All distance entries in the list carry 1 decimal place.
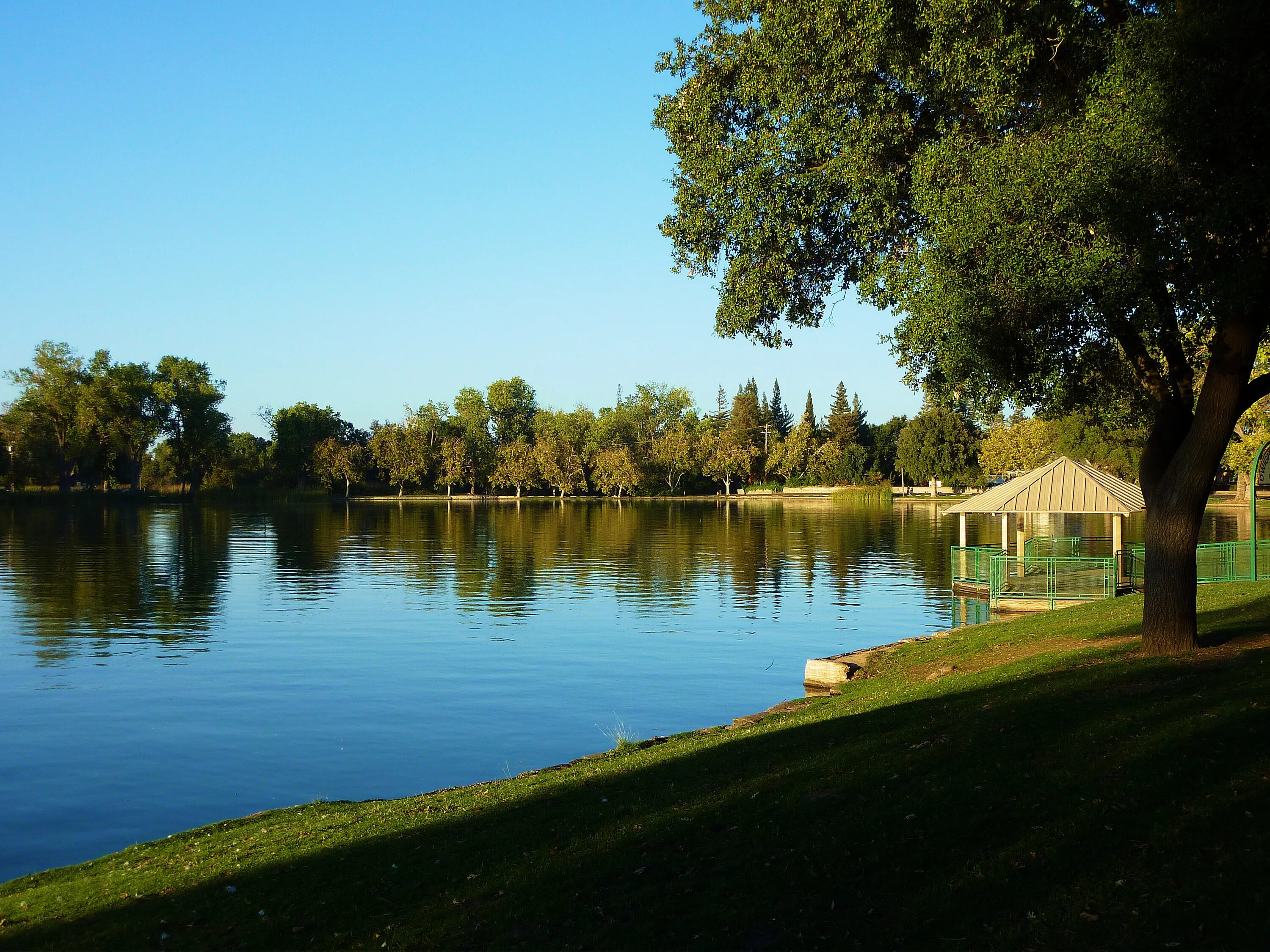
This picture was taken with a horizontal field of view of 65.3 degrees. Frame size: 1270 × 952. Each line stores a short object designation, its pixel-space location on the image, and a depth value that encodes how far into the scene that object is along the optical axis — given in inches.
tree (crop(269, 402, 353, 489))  5433.1
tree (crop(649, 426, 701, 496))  5477.4
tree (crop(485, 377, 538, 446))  6530.5
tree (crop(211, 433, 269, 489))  5413.4
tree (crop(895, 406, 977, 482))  4557.1
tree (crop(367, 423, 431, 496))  5482.3
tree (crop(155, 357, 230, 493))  4943.4
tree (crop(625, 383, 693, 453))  5994.1
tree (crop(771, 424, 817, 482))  5428.2
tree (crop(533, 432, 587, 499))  5536.4
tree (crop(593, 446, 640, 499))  5408.5
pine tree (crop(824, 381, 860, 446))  5708.7
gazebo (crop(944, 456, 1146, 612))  1047.0
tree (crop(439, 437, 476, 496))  5482.3
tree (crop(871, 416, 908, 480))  5457.7
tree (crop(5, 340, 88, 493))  4318.4
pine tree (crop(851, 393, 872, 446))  5915.4
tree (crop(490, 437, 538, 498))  5521.7
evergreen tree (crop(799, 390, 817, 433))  5937.0
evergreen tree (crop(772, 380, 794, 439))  7047.2
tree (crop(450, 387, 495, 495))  5698.8
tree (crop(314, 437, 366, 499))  5369.1
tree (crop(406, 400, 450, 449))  5605.3
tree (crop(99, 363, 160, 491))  4446.4
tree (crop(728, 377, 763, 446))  6427.2
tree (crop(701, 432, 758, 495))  5433.1
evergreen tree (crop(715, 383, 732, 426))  7012.8
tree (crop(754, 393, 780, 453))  6210.6
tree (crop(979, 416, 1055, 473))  4160.9
